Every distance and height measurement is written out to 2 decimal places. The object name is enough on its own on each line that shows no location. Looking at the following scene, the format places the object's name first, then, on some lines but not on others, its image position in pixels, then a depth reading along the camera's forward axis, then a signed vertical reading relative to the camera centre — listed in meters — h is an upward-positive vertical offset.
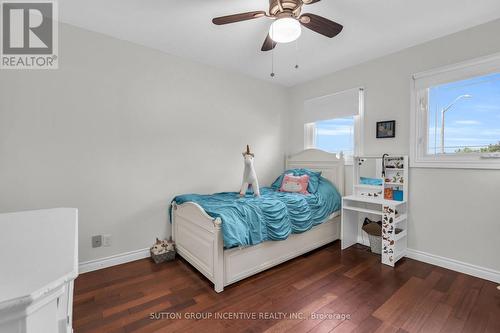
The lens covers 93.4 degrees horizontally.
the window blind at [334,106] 3.24 +0.85
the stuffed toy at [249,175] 2.79 -0.15
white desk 2.52 -0.73
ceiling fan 1.61 +1.04
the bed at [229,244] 2.06 -0.85
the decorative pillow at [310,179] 3.18 -0.23
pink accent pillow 3.18 -0.29
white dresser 0.49 -0.29
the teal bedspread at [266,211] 2.11 -0.51
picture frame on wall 2.85 +0.42
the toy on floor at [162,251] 2.62 -1.01
